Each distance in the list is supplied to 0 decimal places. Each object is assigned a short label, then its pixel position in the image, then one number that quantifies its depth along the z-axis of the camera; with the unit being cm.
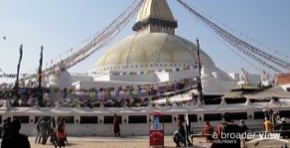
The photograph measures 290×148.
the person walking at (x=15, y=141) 527
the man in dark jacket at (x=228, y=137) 681
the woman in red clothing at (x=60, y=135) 1330
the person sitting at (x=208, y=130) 1381
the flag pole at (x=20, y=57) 2721
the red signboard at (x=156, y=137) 1405
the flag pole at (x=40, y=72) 2630
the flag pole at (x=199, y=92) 2546
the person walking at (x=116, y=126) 2038
